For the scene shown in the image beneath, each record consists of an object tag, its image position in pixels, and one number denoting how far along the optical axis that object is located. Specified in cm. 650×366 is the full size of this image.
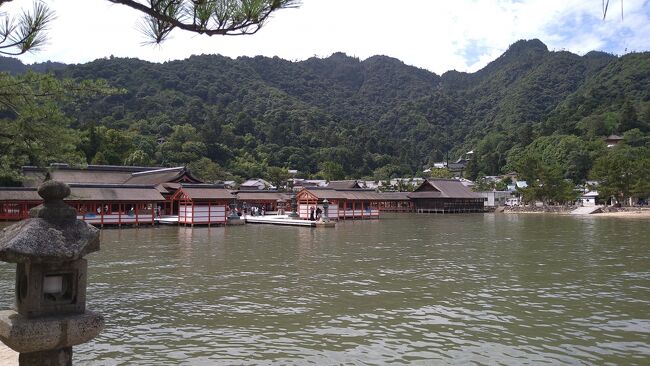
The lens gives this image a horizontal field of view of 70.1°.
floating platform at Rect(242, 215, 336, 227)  3466
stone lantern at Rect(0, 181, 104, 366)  474
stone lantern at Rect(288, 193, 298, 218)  4088
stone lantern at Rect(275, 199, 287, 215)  5086
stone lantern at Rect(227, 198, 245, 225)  3716
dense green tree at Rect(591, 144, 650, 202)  5550
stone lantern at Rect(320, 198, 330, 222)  3664
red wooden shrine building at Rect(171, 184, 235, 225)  3350
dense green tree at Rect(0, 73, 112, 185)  804
